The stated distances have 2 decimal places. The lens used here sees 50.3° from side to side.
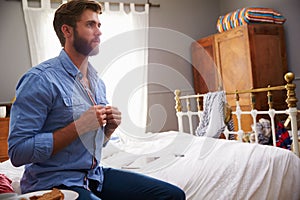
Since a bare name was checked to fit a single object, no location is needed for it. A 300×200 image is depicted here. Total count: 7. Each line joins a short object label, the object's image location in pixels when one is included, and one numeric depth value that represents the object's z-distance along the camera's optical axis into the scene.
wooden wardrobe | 3.13
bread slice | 0.67
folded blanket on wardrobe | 3.15
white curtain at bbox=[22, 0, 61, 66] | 3.33
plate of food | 0.68
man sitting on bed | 0.88
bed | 1.51
